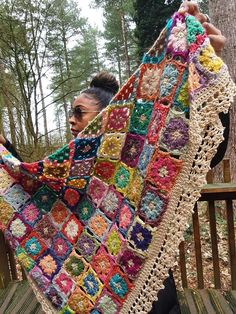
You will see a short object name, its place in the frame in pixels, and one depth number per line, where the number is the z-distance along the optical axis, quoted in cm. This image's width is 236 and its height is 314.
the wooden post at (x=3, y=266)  229
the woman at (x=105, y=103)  99
